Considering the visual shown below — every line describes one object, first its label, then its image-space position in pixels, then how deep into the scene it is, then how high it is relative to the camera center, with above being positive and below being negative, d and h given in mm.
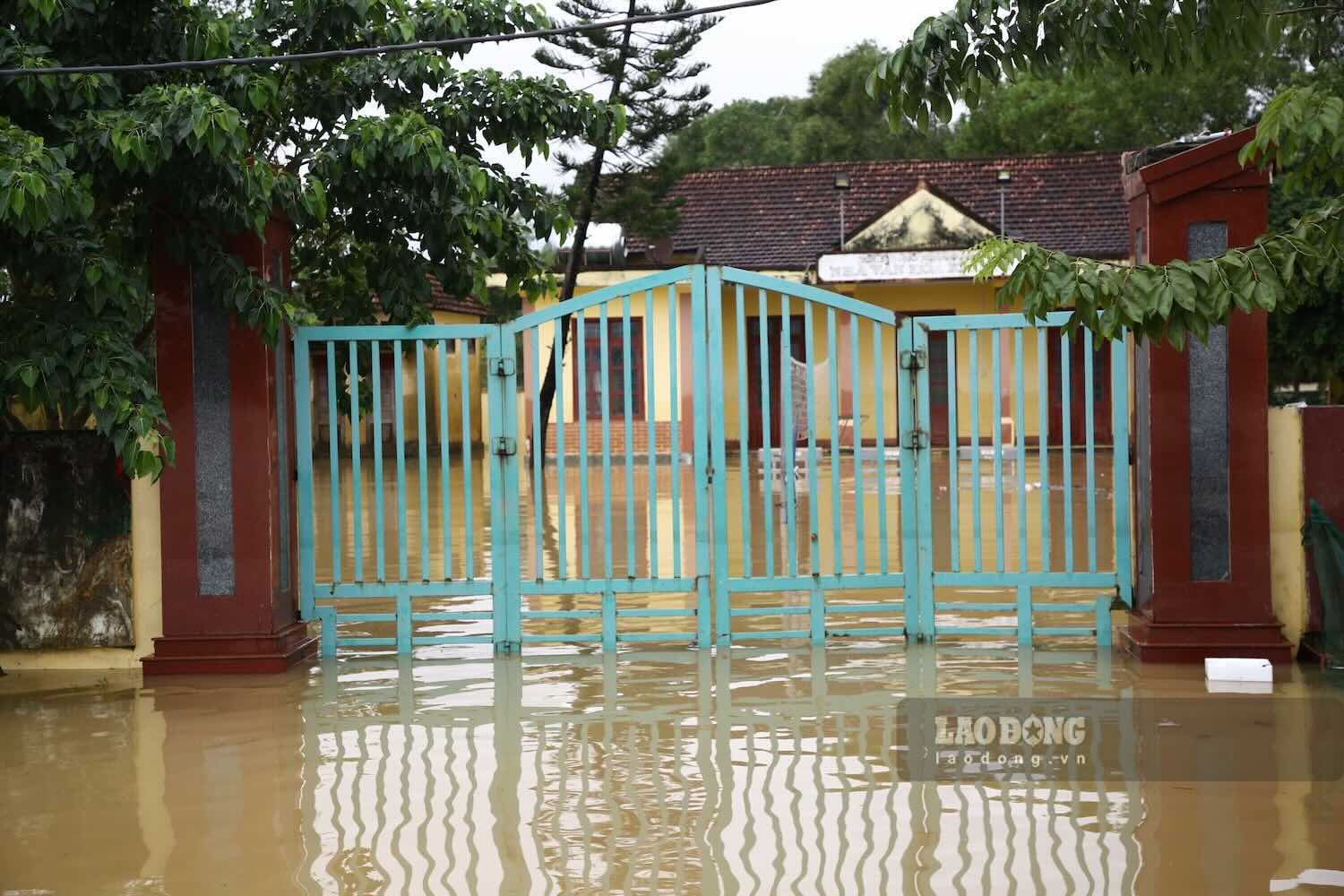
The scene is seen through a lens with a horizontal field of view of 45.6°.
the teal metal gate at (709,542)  8555 -531
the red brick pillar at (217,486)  8375 -142
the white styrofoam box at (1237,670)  7609 -1133
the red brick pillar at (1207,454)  7980 -99
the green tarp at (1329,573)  7824 -700
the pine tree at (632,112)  23297 +5064
